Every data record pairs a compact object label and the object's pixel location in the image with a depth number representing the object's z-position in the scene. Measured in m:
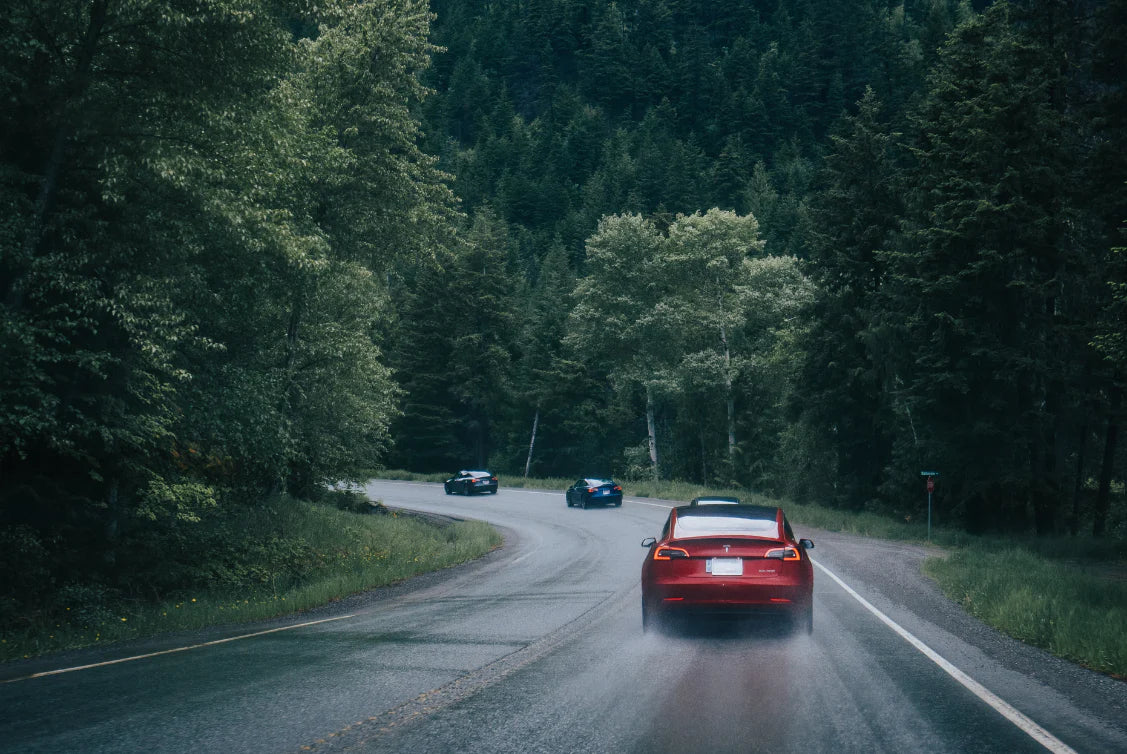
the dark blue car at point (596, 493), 39.44
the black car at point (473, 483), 49.06
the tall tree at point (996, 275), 24.56
